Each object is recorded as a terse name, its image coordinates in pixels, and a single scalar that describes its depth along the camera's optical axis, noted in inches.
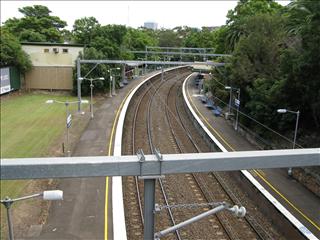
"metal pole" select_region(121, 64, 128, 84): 2447.0
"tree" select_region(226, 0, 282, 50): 2053.4
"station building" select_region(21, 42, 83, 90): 2128.4
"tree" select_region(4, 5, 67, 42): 2662.4
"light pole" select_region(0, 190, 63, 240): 289.6
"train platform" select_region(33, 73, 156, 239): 606.9
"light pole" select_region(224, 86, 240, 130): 1317.7
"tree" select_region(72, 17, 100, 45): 2470.5
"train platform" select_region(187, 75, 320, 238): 705.6
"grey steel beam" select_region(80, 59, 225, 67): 1505.9
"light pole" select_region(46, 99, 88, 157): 950.2
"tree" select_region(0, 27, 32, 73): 1994.3
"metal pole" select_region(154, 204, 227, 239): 233.9
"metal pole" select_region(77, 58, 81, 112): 1526.1
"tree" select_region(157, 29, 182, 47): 5536.4
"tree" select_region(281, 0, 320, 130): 861.2
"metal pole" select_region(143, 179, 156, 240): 209.2
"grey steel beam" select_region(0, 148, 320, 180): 191.8
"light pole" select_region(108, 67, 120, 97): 1952.0
